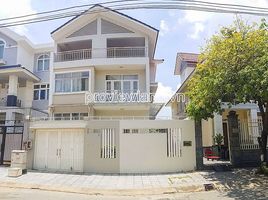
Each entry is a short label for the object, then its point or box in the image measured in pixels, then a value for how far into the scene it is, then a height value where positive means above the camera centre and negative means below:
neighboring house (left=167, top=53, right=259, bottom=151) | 10.29 +0.76
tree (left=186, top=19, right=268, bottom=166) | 7.08 +2.09
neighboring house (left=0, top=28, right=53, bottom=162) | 15.64 +4.05
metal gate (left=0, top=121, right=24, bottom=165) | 11.04 -0.85
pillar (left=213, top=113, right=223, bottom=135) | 12.65 +0.05
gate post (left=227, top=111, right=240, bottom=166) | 9.80 -0.74
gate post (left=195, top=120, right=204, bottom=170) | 9.64 -0.97
